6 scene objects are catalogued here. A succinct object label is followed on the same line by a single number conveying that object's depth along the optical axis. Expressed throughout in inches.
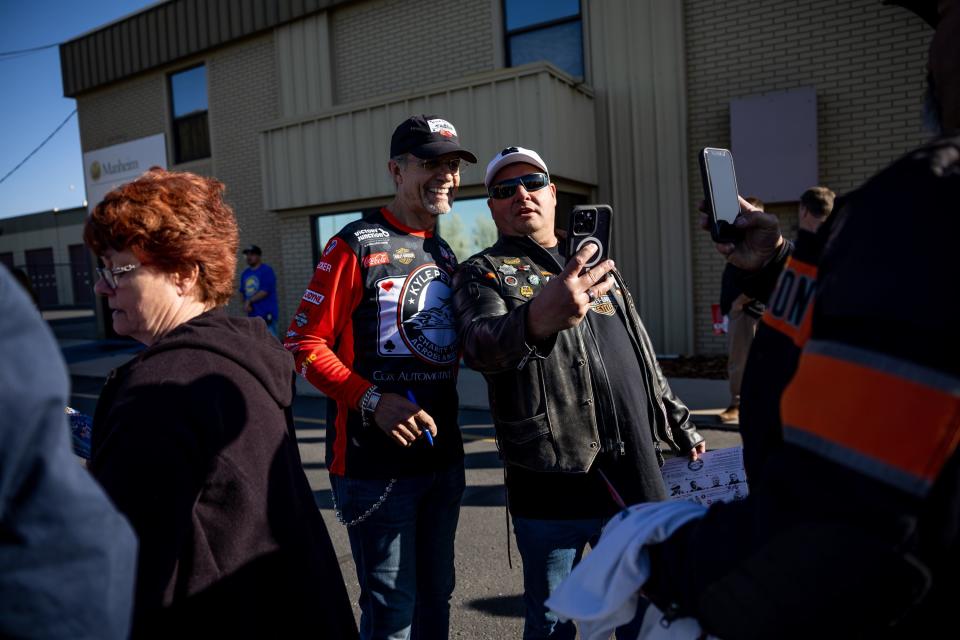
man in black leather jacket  84.1
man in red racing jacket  88.7
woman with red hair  50.6
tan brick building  315.6
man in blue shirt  385.1
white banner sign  562.3
